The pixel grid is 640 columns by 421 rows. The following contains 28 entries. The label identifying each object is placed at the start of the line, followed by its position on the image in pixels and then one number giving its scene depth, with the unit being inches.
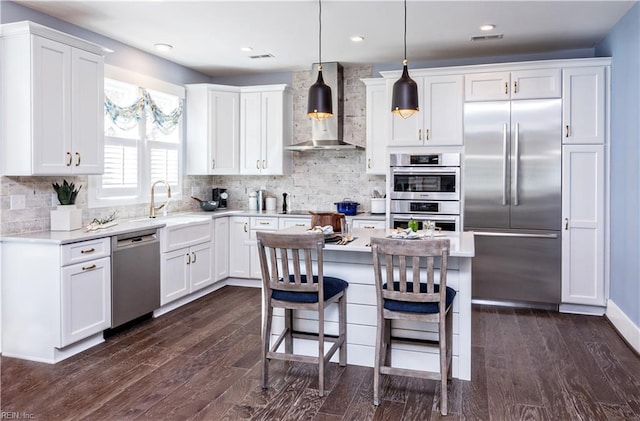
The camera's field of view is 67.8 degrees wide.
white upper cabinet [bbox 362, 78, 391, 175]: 213.5
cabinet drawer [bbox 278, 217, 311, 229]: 218.1
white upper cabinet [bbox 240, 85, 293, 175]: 232.4
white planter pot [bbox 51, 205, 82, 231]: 152.1
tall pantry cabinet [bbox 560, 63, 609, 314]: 178.1
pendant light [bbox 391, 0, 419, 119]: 125.7
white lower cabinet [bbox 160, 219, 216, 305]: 180.2
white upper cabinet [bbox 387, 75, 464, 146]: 194.4
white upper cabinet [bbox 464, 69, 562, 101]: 182.7
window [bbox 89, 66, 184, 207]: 185.0
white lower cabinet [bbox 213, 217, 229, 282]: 218.4
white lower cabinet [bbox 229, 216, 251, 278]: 227.3
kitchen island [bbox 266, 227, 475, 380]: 122.5
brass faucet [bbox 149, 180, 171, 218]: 205.5
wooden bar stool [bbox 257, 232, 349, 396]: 112.2
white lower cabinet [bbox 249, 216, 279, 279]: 223.6
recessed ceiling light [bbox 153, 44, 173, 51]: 193.6
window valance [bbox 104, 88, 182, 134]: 184.9
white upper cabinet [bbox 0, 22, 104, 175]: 136.4
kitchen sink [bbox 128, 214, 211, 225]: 189.5
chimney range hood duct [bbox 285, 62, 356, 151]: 222.4
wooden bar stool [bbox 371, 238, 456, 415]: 104.3
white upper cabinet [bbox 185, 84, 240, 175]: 228.5
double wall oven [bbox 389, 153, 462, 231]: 194.7
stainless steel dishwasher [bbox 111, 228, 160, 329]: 154.5
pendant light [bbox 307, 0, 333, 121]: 130.9
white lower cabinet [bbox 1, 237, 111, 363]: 134.4
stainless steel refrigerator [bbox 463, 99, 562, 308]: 184.1
